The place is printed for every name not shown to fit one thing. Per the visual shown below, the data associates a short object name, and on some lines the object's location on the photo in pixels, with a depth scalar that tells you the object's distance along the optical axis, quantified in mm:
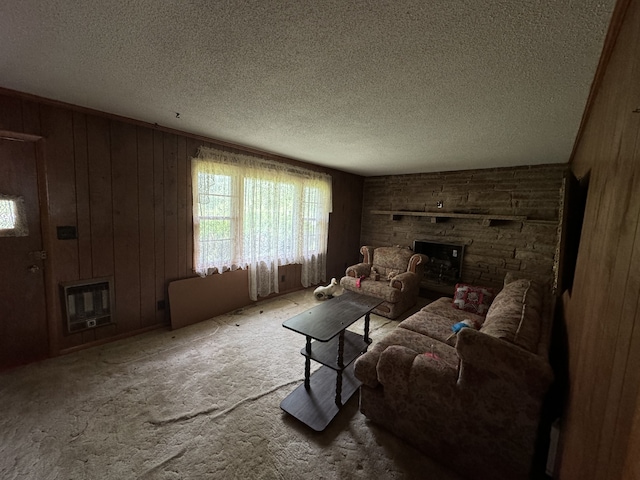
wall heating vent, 2320
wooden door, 2008
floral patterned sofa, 1218
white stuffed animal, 3871
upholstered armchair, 3482
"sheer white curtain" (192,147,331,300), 3061
